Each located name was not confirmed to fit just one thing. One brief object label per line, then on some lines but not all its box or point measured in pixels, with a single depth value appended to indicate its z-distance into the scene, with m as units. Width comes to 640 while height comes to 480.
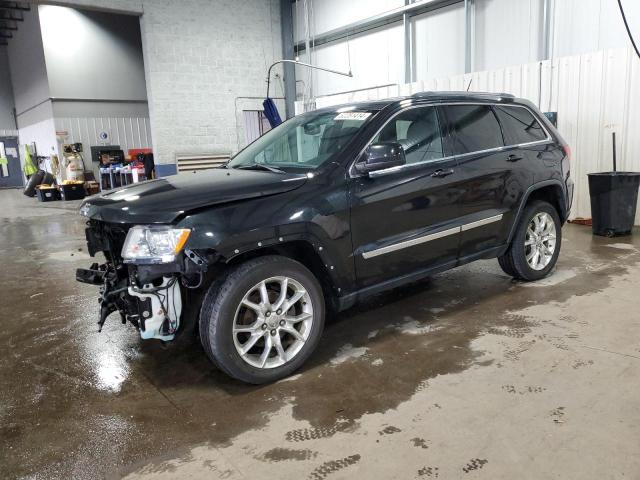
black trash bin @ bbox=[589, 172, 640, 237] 6.05
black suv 2.57
